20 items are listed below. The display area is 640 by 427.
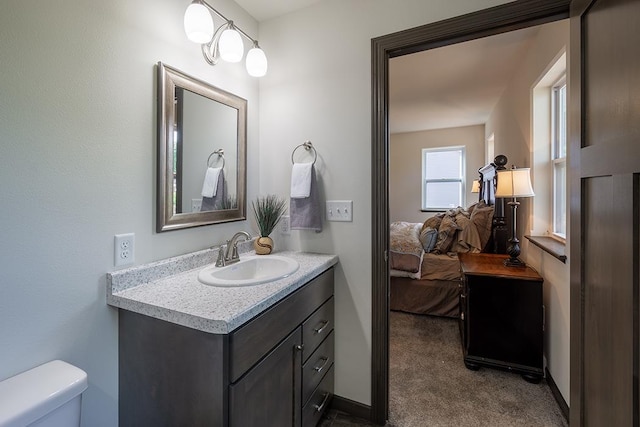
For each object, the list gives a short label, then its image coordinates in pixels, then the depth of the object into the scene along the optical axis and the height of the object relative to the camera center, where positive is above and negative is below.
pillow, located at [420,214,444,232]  3.32 -0.09
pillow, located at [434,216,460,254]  3.10 -0.25
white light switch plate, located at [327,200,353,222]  1.62 +0.02
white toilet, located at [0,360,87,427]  0.71 -0.49
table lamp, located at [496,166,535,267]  2.06 +0.19
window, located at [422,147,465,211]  5.46 +0.71
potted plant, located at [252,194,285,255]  1.69 -0.02
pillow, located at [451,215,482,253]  2.97 -0.26
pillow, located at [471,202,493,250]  2.97 -0.08
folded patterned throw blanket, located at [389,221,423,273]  2.86 -0.39
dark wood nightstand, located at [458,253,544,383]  1.88 -0.71
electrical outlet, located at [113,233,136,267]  1.11 -0.14
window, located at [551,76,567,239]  1.97 +0.44
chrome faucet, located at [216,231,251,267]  1.43 -0.20
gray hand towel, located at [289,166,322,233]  1.65 +0.02
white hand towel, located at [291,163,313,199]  1.63 +0.19
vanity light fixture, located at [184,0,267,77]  1.24 +0.85
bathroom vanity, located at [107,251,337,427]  0.87 -0.47
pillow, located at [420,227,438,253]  3.13 -0.27
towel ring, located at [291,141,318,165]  1.71 +0.40
